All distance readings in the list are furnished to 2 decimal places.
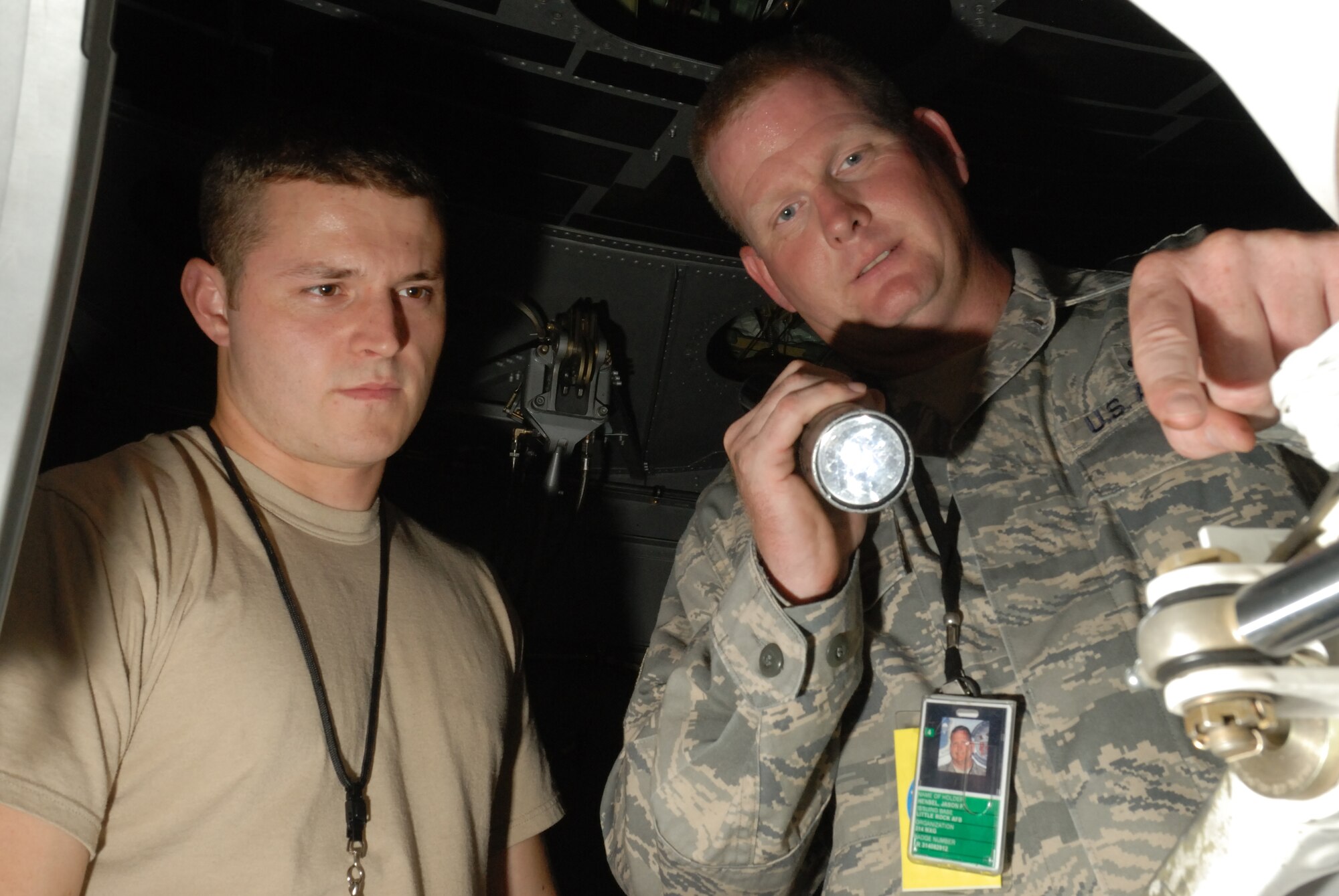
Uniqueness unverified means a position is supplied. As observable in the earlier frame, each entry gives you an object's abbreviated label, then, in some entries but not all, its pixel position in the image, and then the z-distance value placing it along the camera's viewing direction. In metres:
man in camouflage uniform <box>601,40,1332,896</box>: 1.24
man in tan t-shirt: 1.19
